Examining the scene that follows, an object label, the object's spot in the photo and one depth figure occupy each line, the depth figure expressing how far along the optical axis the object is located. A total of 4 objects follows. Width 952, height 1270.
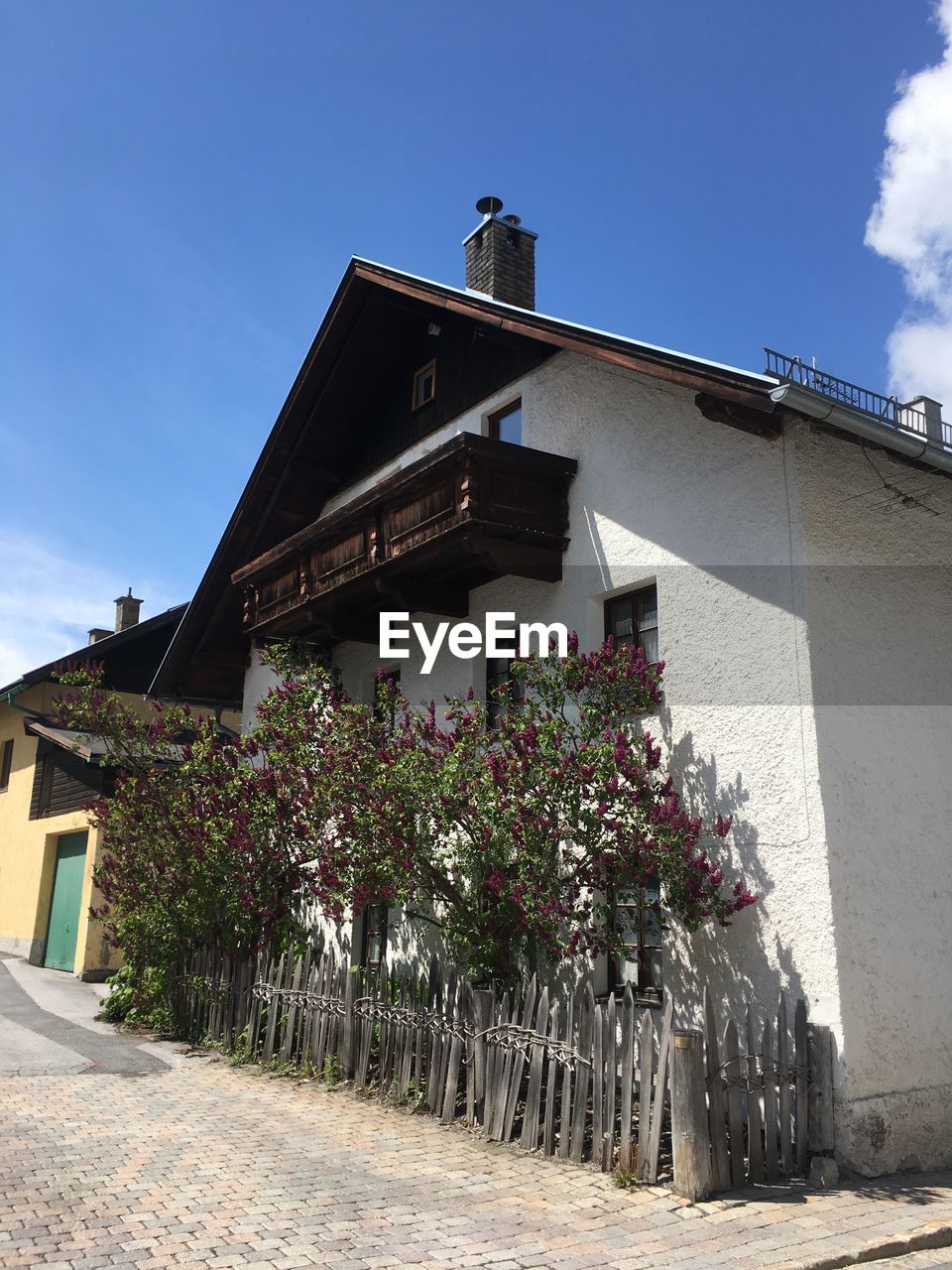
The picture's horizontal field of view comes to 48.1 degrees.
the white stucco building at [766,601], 7.78
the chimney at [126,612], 30.03
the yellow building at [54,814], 20.11
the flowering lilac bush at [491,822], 8.48
